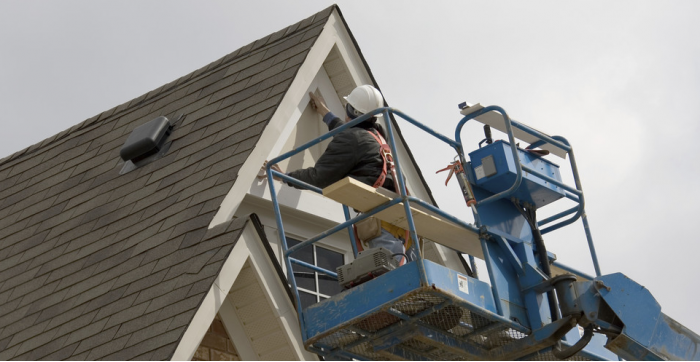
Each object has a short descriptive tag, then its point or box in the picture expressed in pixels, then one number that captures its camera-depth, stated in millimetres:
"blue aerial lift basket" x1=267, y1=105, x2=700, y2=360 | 14154
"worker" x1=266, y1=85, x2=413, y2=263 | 15707
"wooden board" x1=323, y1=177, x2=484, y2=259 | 13972
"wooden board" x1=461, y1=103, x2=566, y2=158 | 15287
